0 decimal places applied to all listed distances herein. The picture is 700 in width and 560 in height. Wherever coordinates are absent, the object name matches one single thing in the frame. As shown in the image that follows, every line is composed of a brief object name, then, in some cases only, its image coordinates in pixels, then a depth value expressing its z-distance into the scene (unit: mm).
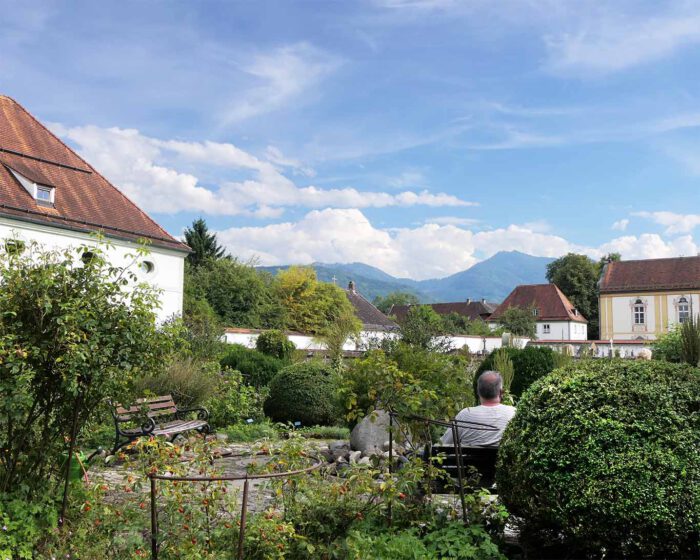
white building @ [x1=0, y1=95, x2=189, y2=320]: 22016
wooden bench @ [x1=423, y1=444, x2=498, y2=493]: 5406
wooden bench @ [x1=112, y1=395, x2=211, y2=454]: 8344
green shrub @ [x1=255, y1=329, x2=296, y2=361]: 20672
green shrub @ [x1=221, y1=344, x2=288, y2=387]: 16047
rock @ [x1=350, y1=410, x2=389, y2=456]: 9289
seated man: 5883
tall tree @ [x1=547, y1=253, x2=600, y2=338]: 66562
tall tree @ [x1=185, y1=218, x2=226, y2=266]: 49594
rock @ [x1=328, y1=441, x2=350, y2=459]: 9414
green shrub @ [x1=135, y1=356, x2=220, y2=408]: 11438
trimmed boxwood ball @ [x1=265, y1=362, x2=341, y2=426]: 13125
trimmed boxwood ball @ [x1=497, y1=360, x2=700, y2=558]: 4055
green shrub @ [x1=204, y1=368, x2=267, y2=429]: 12523
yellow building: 58594
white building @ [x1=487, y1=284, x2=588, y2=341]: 61750
